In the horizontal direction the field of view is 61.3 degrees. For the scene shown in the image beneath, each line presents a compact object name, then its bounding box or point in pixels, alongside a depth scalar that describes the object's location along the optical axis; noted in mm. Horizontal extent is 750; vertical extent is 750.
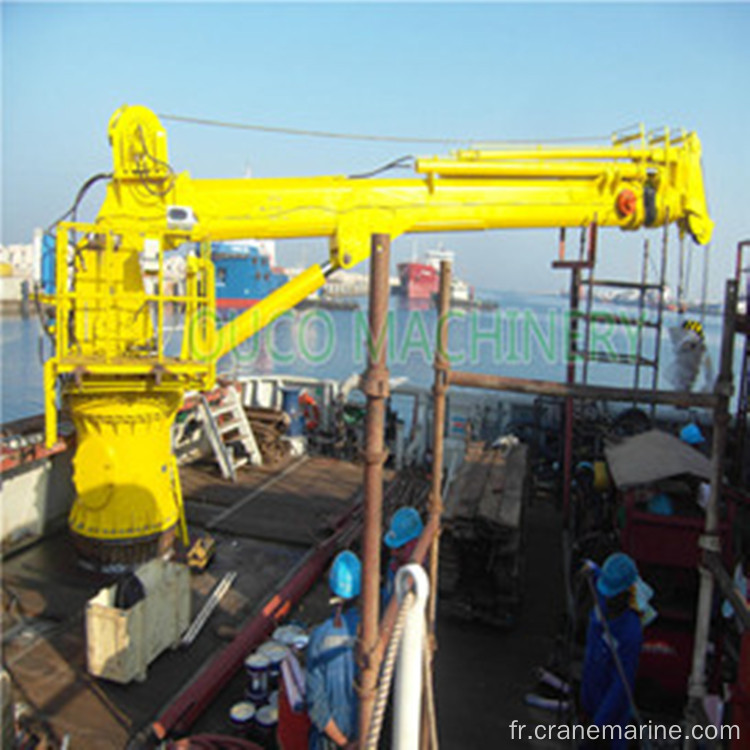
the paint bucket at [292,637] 5000
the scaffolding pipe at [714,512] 3596
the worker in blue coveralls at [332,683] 3354
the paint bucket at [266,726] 4434
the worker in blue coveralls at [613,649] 4398
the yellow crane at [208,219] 6391
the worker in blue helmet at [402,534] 4818
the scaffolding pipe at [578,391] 3686
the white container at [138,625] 4758
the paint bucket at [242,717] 4461
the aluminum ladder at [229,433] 9195
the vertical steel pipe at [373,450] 2518
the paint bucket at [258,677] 4672
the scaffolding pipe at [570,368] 8791
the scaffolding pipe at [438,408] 3799
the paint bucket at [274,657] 4746
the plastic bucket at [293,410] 11625
